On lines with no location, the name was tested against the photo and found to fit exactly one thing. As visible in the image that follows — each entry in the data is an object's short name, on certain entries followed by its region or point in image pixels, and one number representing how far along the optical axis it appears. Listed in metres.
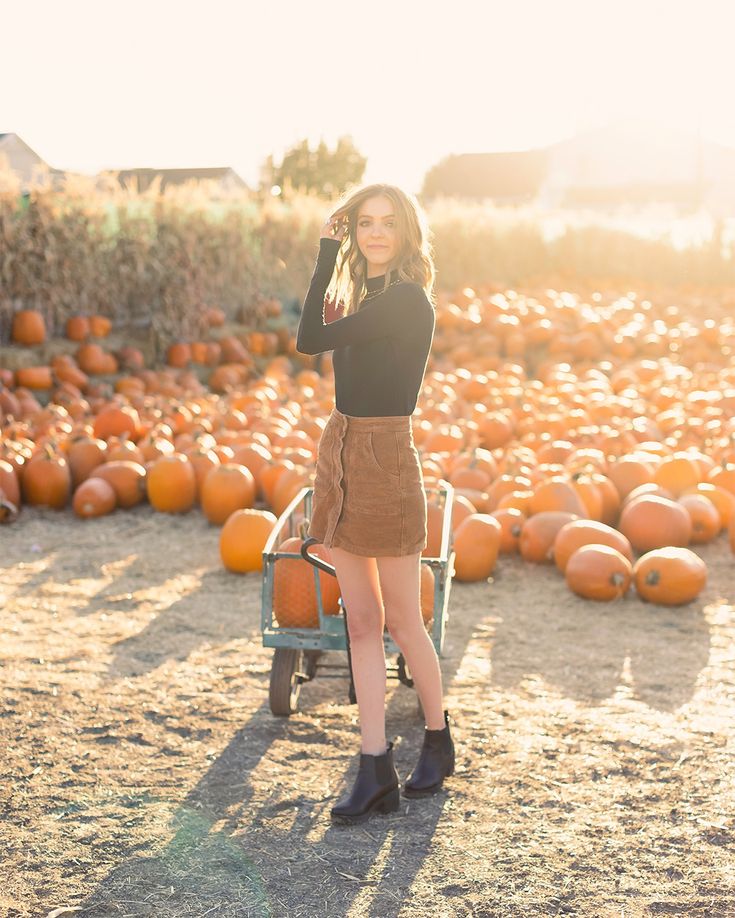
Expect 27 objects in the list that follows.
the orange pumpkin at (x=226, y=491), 6.48
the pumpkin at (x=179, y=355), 11.34
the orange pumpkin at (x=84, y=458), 7.15
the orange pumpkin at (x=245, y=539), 5.53
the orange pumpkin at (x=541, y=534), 5.67
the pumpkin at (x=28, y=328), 10.54
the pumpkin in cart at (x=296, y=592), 3.84
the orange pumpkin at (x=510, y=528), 5.85
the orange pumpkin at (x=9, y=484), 6.76
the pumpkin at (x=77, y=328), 11.01
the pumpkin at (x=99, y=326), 11.16
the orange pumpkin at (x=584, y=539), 5.36
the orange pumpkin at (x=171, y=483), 6.73
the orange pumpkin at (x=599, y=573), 5.06
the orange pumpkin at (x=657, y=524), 5.72
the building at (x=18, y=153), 45.47
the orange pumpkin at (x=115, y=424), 7.99
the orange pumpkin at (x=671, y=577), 5.01
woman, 2.96
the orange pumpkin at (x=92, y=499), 6.73
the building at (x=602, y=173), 66.38
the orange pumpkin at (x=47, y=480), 6.88
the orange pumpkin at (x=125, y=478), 6.89
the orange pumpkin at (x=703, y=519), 5.94
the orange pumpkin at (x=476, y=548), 5.44
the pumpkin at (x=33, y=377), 9.85
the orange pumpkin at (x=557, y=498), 5.92
